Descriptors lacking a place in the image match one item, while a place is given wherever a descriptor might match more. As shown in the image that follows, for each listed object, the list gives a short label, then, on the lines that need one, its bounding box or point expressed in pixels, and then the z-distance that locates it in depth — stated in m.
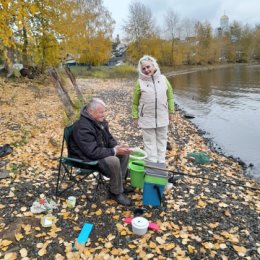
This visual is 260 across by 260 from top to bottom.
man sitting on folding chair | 4.01
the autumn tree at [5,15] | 6.31
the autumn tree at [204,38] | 63.09
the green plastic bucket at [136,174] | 4.55
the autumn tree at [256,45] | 71.75
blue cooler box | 4.17
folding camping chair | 4.04
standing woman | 4.64
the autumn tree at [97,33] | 37.44
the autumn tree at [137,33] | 44.72
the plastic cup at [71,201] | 4.28
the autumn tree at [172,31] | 55.87
